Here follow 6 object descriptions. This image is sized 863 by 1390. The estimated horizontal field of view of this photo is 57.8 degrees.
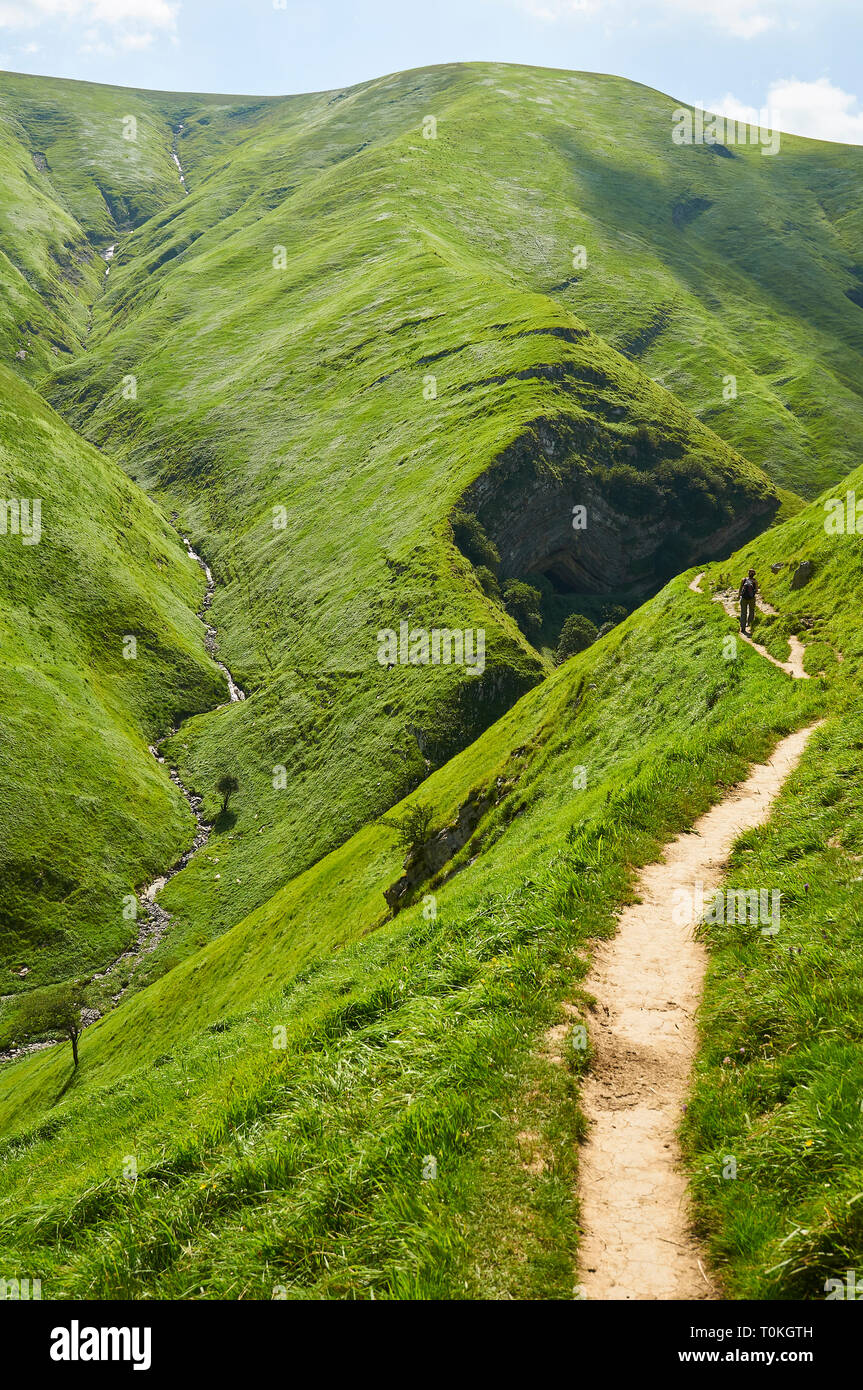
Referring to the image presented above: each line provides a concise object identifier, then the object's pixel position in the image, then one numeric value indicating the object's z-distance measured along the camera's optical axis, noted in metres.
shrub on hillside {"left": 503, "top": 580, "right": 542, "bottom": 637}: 135.88
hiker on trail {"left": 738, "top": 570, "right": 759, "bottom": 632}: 36.22
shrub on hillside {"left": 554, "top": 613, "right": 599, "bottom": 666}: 125.25
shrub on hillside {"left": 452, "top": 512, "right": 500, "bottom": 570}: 136.25
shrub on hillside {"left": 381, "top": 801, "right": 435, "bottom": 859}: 62.57
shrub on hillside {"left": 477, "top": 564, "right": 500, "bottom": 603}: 133.00
